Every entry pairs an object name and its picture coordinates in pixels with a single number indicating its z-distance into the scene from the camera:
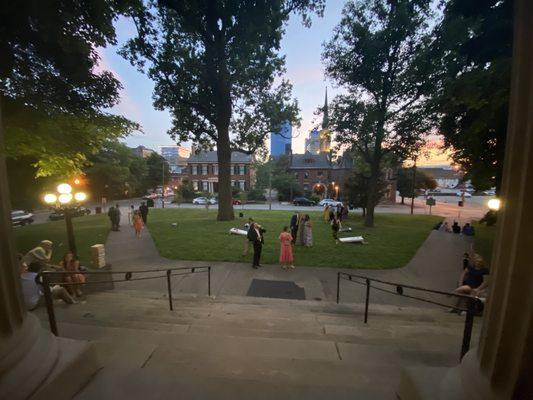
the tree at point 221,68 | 15.38
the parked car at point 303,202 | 45.53
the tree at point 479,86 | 7.65
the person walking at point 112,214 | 17.02
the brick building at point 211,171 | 57.62
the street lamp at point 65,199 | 8.47
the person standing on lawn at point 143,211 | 17.89
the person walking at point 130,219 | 20.91
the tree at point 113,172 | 43.19
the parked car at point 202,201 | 46.22
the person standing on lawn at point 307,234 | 12.98
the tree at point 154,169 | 63.88
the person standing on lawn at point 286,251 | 9.73
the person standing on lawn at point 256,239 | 9.77
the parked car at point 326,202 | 41.22
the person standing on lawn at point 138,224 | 15.56
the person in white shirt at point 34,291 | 5.00
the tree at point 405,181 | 46.38
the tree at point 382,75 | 16.19
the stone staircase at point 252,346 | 2.28
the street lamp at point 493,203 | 9.45
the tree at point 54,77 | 6.50
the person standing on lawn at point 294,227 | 13.29
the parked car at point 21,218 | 23.37
